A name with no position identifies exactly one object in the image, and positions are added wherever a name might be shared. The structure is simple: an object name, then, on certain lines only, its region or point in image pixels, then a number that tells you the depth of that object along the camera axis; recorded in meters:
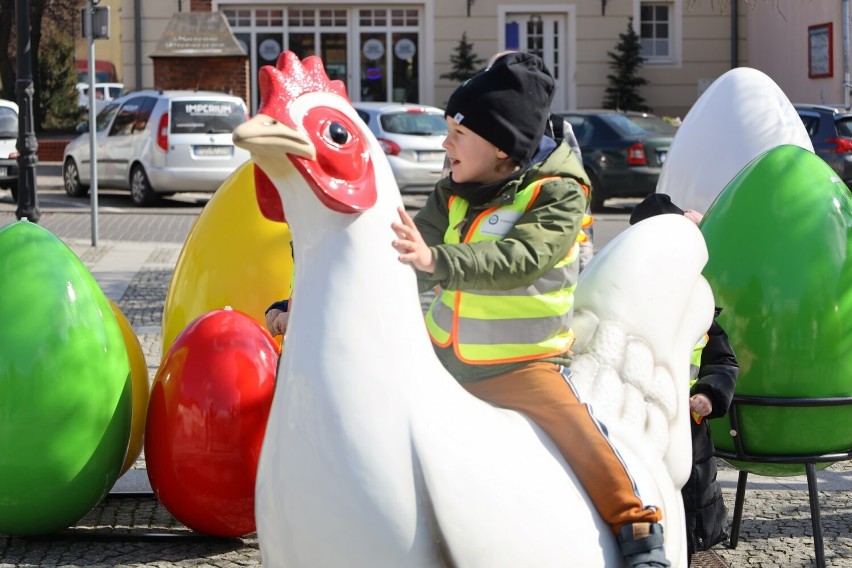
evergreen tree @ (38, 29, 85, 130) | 33.56
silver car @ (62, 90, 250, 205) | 17.81
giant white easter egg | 5.61
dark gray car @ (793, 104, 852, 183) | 16.64
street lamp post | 13.48
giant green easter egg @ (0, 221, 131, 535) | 4.39
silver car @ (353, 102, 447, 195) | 18.58
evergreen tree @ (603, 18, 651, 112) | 26.78
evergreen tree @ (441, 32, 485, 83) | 26.50
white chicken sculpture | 2.58
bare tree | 30.56
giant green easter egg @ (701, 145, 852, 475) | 4.36
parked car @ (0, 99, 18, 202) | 18.83
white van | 35.31
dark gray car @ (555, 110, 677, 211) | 17.89
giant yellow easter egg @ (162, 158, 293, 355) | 5.39
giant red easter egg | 4.43
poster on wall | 24.64
